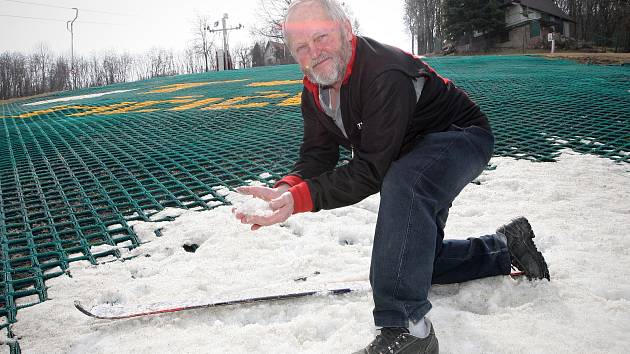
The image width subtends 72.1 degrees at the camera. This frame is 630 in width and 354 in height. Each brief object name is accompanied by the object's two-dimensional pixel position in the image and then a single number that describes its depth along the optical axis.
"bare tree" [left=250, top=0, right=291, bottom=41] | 35.71
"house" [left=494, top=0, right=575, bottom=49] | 34.12
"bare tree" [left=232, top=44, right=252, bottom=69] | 57.56
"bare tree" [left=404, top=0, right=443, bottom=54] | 48.03
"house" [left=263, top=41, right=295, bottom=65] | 37.64
